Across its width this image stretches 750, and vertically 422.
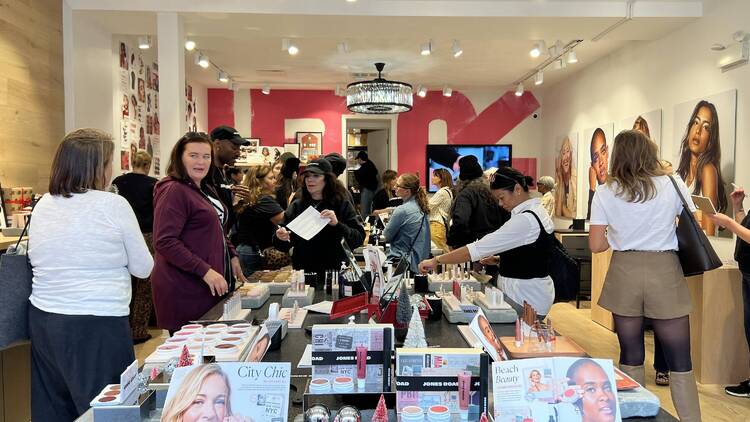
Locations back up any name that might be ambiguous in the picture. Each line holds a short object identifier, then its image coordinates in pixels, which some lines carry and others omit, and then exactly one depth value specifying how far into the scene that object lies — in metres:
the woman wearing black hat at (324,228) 3.38
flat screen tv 9.65
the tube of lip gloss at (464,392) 1.26
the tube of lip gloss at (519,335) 1.74
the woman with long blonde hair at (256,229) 4.16
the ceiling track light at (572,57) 6.29
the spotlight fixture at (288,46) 5.63
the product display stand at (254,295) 2.51
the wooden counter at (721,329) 3.95
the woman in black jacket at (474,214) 4.70
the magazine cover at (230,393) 1.15
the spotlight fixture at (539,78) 7.56
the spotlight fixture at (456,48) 5.63
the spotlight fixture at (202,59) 6.57
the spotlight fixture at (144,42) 5.49
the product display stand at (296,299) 2.58
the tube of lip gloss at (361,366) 1.37
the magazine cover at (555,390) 1.16
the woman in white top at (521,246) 2.76
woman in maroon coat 2.49
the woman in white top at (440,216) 5.64
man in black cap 3.15
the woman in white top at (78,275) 2.03
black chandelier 6.23
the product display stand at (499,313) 2.24
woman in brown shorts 2.49
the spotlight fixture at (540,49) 5.80
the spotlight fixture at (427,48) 5.87
